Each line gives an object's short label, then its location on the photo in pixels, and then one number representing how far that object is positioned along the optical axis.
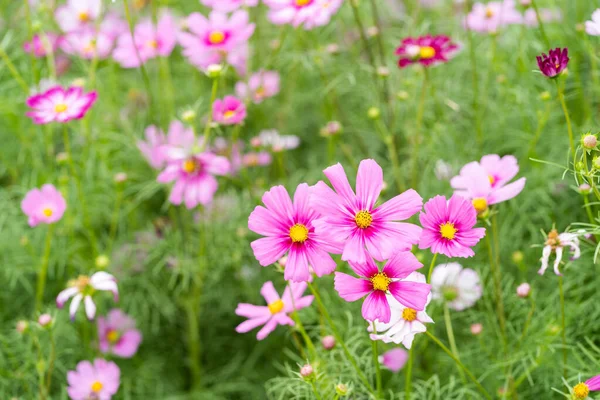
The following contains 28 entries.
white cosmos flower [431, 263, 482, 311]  1.54
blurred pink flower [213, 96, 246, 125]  1.59
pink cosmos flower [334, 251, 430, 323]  1.27
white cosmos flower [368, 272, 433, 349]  1.31
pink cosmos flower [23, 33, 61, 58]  1.75
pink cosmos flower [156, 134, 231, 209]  1.64
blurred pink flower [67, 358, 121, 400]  1.60
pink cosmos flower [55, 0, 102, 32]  2.03
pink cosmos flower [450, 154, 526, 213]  1.37
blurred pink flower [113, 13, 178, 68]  1.79
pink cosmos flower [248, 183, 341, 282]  1.29
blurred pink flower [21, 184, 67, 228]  1.64
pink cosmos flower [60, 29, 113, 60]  1.95
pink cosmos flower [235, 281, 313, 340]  1.41
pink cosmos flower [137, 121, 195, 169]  1.76
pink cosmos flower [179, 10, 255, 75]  1.72
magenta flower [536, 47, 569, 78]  1.33
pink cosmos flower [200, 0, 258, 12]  1.74
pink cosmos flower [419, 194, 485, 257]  1.29
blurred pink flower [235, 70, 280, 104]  1.80
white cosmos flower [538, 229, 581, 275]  1.32
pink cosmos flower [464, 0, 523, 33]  1.83
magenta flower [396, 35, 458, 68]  1.54
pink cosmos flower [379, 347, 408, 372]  1.54
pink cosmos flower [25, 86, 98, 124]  1.58
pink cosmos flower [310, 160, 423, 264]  1.26
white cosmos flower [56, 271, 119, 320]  1.49
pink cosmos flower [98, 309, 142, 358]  1.74
